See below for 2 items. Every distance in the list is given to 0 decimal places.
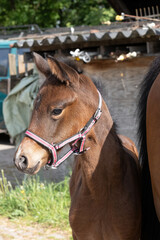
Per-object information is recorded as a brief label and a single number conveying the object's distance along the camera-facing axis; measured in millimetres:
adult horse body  2322
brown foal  2516
